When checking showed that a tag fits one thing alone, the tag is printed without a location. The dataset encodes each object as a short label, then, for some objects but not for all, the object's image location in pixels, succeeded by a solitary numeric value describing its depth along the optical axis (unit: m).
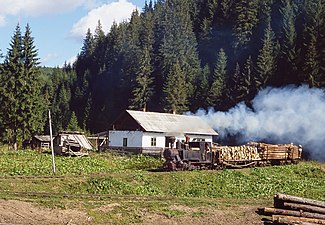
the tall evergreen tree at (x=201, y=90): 82.56
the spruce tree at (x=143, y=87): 99.06
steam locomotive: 40.59
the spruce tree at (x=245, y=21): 102.50
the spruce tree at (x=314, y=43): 70.88
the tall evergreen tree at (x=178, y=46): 103.00
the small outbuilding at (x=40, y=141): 72.54
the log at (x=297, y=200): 21.97
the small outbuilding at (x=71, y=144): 52.50
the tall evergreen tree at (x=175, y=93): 82.94
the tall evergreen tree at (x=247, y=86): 78.38
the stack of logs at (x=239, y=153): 43.95
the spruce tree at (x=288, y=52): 76.51
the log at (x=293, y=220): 20.10
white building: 60.12
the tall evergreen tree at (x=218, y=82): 79.44
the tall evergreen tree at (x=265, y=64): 79.12
